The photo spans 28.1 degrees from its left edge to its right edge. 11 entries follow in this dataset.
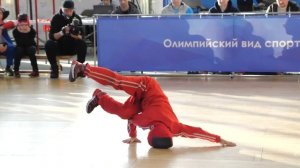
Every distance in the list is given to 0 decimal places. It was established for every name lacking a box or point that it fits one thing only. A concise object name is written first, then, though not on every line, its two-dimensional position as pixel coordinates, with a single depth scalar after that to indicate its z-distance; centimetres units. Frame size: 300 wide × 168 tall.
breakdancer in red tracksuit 524
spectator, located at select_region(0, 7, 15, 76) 1052
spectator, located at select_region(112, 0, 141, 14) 1018
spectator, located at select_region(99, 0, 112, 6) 1390
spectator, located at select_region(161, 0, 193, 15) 1008
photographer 1026
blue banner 927
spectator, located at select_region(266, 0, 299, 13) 953
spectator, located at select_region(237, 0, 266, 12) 1231
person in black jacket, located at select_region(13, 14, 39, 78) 1043
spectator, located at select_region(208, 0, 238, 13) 977
